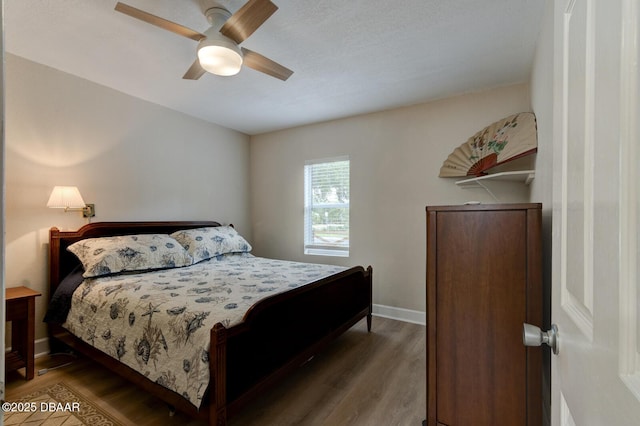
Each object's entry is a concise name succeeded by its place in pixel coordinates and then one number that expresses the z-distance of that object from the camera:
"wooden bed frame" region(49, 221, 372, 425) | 1.53
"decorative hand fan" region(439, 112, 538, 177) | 2.25
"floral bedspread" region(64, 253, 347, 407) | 1.60
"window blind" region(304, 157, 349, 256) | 3.96
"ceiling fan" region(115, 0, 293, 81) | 1.59
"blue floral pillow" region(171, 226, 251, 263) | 3.32
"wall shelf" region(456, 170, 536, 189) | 2.30
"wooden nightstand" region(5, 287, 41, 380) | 2.12
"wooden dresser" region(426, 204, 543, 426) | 1.41
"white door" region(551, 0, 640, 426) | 0.33
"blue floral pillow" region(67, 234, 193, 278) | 2.46
